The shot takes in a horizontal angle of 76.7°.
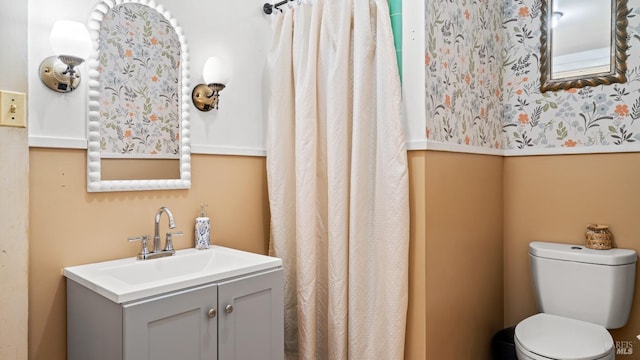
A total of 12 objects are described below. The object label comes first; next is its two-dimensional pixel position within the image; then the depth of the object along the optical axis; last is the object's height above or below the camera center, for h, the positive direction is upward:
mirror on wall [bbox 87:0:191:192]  1.56 +0.31
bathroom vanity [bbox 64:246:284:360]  1.19 -0.44
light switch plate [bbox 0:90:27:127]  1.30 +0.22
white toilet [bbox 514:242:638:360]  1.68 -0.58
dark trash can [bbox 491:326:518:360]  2.12 -0.90
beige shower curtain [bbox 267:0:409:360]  1.69 -0.02
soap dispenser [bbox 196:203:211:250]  1.82 -0.26
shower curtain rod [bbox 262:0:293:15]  2.16 +0.90
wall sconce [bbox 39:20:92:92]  1.35 +0.41
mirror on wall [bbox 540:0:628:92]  2.00 +0.69
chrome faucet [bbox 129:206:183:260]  1.63 -0.28
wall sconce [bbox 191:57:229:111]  1.83 +0.42
